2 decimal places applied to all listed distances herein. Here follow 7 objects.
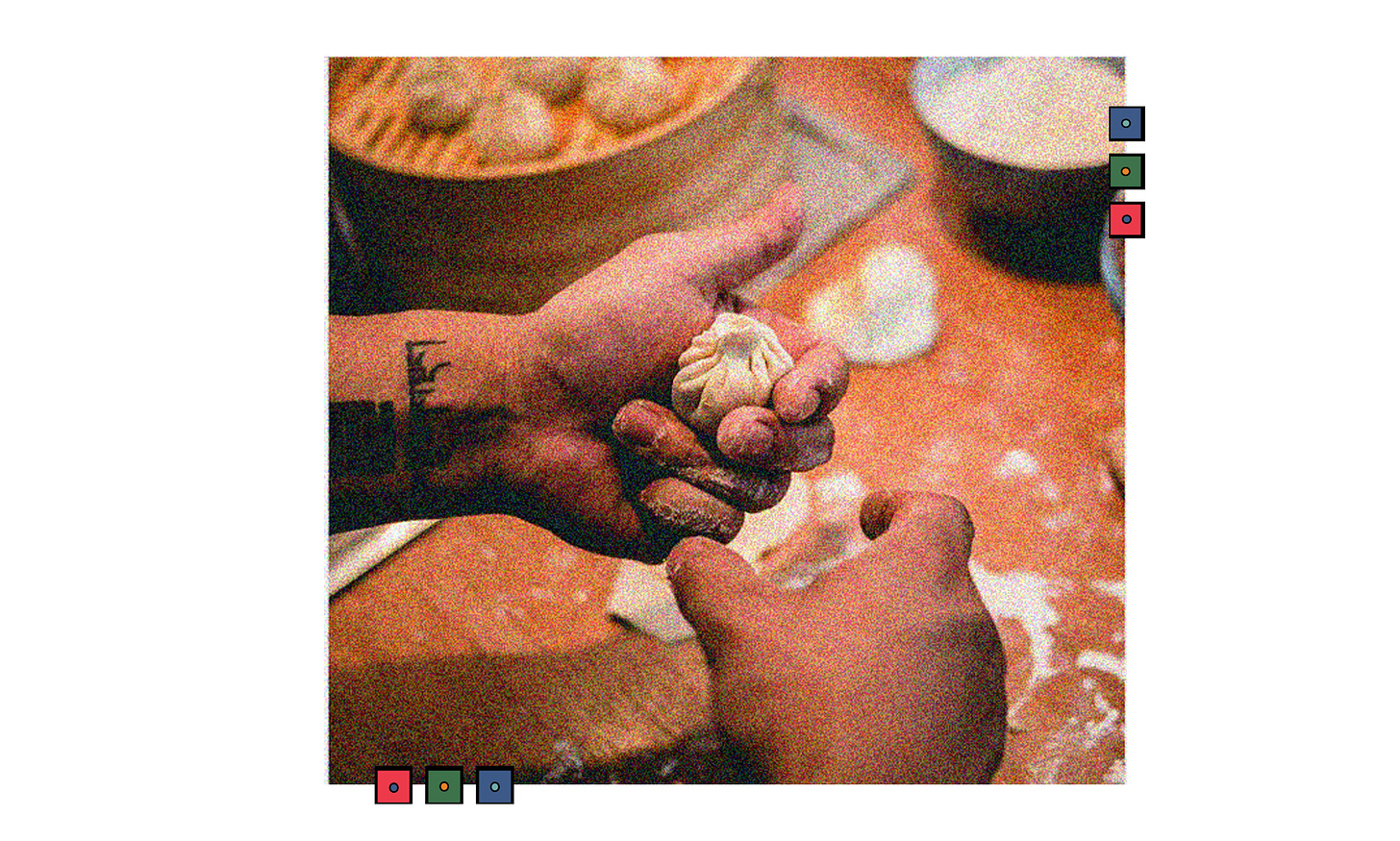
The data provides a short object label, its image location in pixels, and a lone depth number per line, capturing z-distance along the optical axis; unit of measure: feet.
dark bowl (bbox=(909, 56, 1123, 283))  2.09
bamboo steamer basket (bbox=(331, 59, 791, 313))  2.02
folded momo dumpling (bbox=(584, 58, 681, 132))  2.08
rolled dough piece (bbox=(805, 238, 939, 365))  2.14
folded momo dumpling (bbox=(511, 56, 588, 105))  2.07
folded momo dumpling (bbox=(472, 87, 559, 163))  2.08
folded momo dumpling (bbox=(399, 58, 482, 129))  2.06
